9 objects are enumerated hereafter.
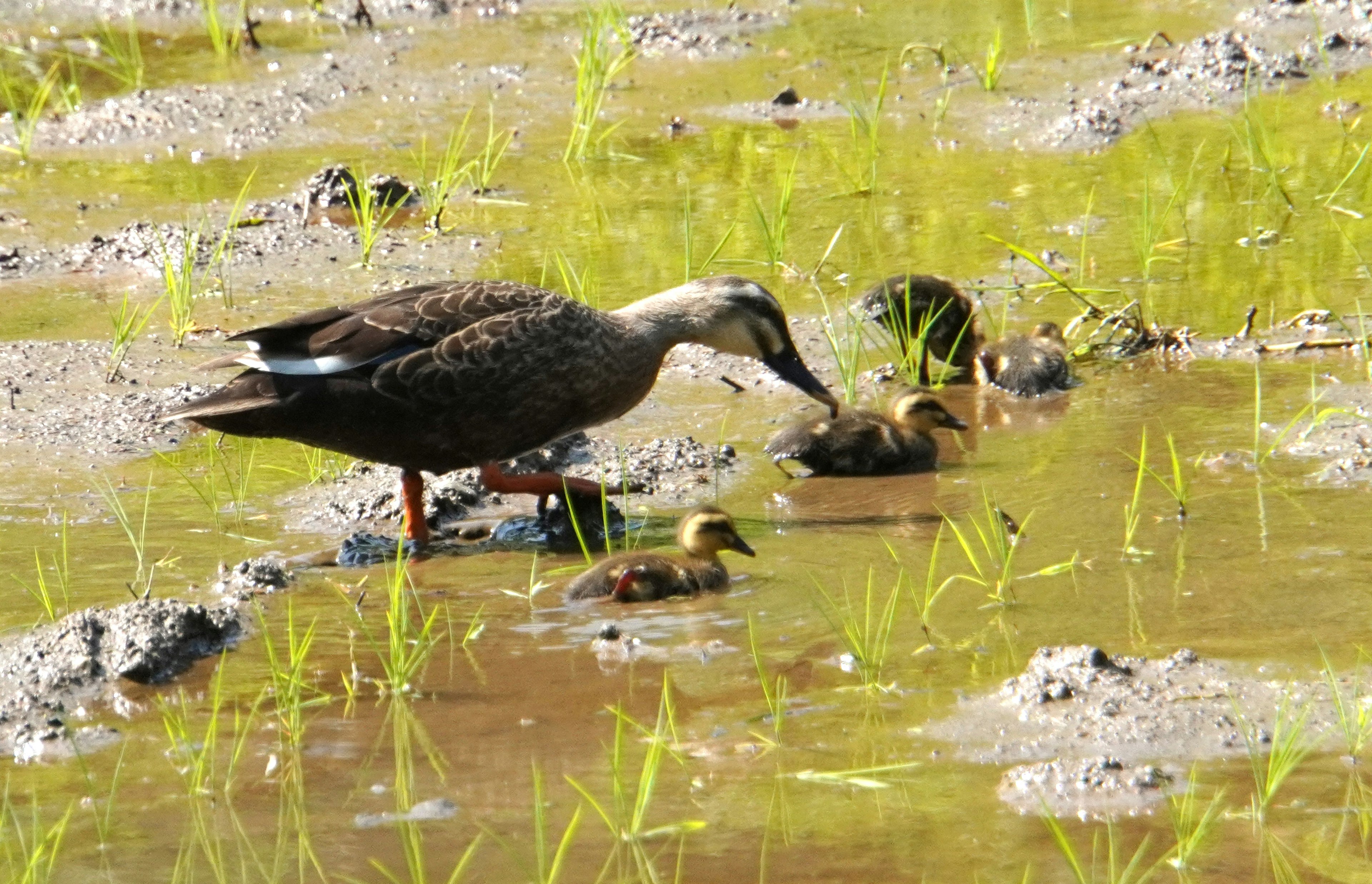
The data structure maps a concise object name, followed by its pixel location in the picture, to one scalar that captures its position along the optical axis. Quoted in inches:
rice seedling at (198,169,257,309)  548.1
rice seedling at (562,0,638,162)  701.9
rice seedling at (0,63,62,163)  730.2
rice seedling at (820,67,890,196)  652.7
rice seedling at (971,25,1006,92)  748.6
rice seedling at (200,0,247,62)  834.8
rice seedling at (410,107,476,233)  620.4
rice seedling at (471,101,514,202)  647.1
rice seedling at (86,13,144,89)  817.5
